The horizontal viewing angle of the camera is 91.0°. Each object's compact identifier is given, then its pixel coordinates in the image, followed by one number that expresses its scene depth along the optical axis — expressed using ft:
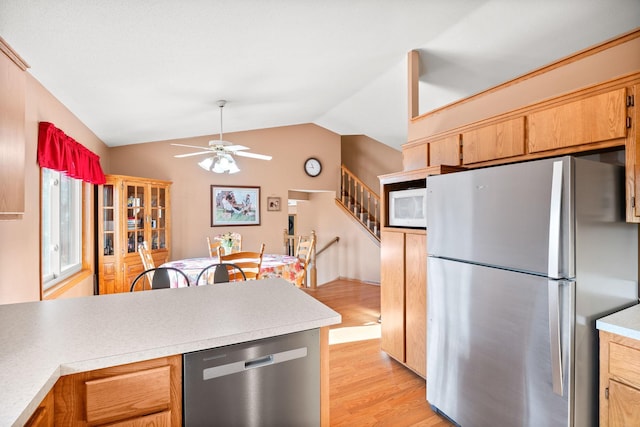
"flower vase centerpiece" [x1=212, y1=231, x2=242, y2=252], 13.83
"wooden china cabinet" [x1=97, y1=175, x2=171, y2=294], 14.01
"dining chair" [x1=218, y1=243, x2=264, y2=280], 10.15
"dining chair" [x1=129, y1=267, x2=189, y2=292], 6.74
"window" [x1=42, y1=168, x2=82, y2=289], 10.05
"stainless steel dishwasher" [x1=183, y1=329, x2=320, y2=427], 3.56
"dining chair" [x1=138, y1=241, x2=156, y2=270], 10.91
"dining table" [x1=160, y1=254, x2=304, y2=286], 11.35
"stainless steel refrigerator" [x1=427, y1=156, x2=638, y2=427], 4.68
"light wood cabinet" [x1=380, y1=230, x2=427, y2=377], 8.12
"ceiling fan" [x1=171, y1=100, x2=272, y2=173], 11.83
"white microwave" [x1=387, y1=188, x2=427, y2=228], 8.31
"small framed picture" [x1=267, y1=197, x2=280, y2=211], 19.92
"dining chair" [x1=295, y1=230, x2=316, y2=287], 15.92
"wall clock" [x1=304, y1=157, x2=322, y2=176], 21.02
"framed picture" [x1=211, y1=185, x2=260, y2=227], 18.49
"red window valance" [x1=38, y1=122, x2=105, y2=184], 8.39
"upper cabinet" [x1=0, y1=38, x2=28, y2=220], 4.01
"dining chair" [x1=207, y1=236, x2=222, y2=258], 16.82
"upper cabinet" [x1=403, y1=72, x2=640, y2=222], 5.14
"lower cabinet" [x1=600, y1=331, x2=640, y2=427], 4.38
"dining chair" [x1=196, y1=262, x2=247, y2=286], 10.78
